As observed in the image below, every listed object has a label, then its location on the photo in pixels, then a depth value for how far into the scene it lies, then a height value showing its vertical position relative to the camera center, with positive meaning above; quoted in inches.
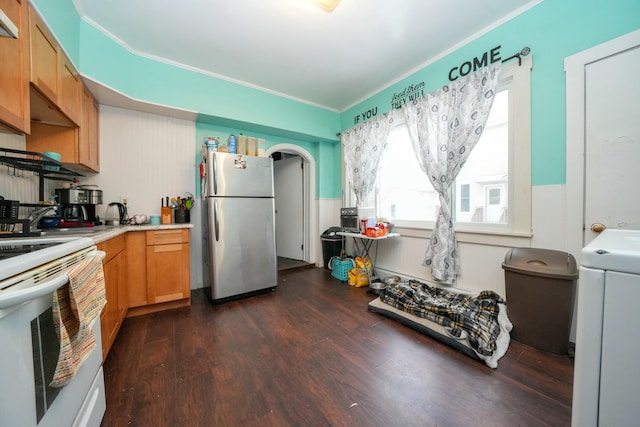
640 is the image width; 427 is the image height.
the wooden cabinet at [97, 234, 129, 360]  60.7 -24.7
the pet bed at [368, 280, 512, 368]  63.8 -35.1
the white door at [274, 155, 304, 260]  172.9 +2.4
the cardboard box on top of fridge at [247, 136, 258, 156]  114.6 +31.7
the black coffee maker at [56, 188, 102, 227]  80.3 +2.0
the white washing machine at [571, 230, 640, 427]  20.0 -12.0
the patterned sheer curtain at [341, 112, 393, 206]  127.0 +34.7
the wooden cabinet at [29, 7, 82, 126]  57.4 +37.7
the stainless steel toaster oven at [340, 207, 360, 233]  130.1 -6.2
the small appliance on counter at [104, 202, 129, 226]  95.4 -1.9
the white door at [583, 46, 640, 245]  60.4 +17.9
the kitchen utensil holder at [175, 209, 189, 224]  106.8 -3.0
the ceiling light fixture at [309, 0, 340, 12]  70.8 +63.9
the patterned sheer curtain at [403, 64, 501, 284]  86.7 +31.0
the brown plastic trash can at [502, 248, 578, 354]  62.1 -24.7
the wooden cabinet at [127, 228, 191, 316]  87.6 -24.0
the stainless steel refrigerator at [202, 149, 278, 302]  100.3 -7.7
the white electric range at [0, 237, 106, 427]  21.2 -14.5
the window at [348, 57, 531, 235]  79.0 +11.9
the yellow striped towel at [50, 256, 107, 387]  28.4 -14.6
